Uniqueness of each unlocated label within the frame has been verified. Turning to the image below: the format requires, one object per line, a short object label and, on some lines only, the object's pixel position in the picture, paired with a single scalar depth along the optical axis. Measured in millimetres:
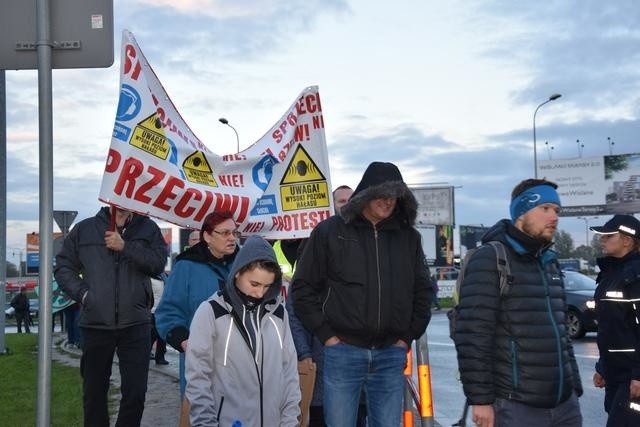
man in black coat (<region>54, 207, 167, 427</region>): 6016
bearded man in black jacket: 4246
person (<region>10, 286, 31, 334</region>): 37594
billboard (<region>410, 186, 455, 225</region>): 67188
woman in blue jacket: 5312
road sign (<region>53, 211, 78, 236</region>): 18688
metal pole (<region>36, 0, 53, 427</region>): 3898
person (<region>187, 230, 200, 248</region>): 7174
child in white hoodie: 4094
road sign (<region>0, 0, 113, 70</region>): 4164
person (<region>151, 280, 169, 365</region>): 13328
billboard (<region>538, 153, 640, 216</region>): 57594
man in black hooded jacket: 4855
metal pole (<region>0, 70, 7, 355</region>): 16984
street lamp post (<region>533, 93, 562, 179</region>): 51562
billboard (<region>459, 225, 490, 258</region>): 67262
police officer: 5250
